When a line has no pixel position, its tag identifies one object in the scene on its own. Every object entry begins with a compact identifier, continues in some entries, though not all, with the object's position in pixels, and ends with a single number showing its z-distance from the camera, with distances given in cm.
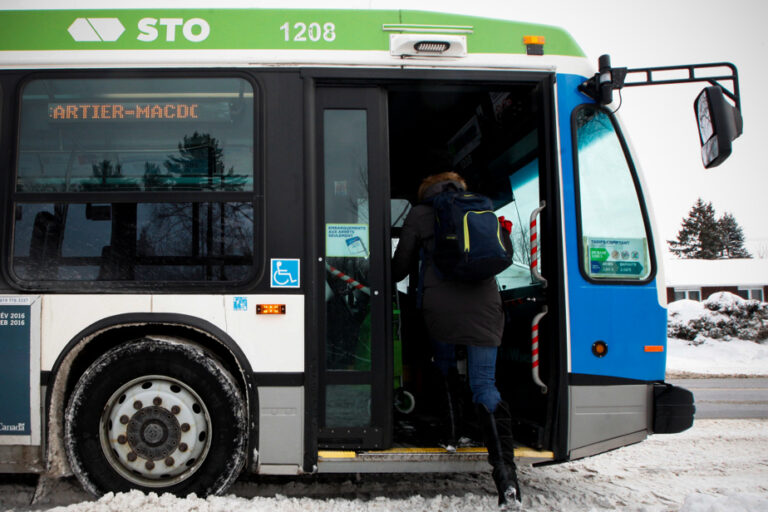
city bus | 337
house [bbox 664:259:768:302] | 3797
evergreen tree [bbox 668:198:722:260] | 6050
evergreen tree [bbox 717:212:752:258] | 6359
